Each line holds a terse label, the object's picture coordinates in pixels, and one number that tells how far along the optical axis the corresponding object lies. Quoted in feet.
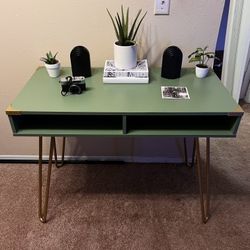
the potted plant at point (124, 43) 4.14
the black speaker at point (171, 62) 4.12
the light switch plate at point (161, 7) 4.22
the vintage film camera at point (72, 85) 3.83
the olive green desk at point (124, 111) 3.43
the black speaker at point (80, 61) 4.15
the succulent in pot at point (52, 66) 4.31
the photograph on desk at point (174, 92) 3.77
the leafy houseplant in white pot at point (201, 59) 4.33
